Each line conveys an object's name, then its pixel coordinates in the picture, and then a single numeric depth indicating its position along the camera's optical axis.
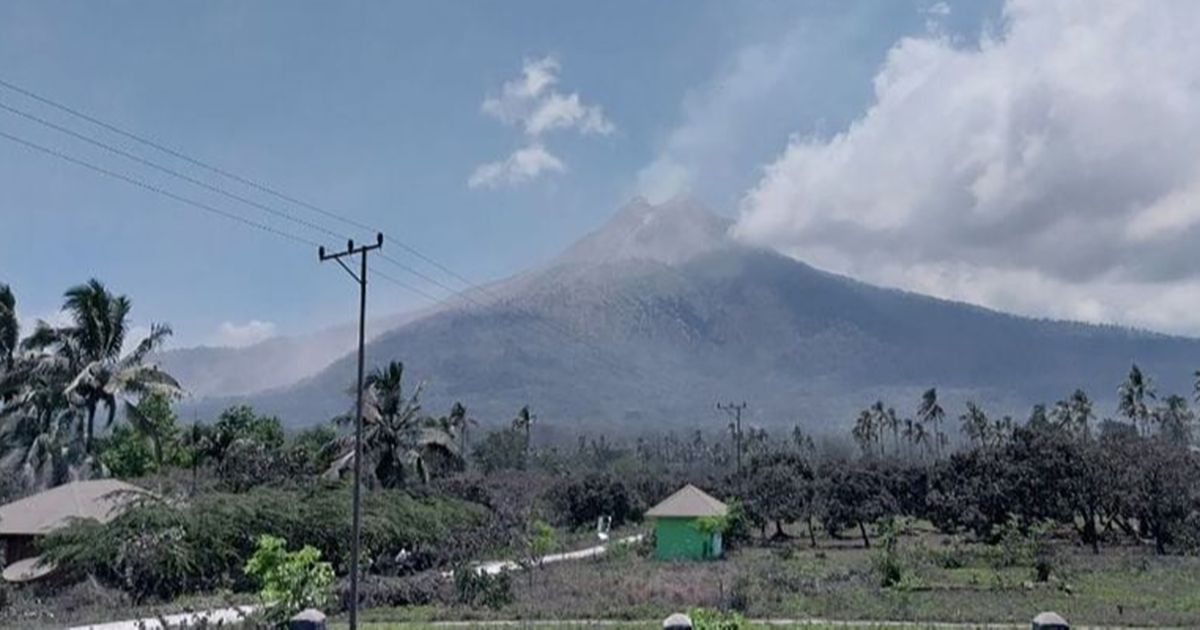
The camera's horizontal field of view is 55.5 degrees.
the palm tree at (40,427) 36.00
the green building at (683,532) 41.84
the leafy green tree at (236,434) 54.81
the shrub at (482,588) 25.17
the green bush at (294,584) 14.70
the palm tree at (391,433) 46.38
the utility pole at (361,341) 19.17
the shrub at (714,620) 10.44
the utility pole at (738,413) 64.19
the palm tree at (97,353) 36.12
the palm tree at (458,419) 66.93
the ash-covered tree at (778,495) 49.09
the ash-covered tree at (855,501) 47.94
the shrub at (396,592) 26.00
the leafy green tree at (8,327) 37.53
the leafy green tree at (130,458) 55.94
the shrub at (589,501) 57.62
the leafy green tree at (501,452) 93.09
